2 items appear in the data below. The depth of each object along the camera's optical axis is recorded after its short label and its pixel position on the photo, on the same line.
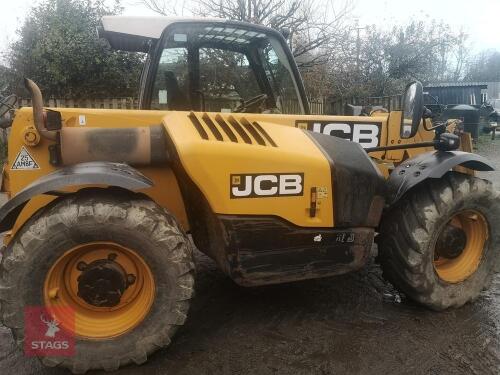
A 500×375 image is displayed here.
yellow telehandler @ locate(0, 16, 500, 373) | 2.62
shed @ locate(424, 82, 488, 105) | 18.70
